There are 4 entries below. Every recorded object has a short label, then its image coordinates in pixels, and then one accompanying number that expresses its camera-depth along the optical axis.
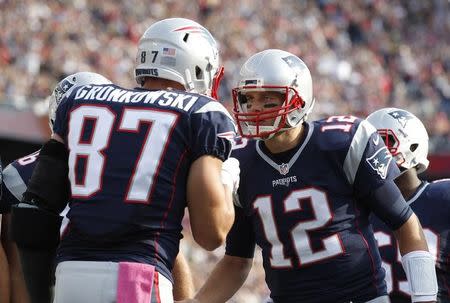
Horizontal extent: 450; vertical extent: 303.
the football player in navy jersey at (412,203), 10.14
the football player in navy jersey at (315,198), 8.75
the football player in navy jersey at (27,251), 7.62
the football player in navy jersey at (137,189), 7.16
